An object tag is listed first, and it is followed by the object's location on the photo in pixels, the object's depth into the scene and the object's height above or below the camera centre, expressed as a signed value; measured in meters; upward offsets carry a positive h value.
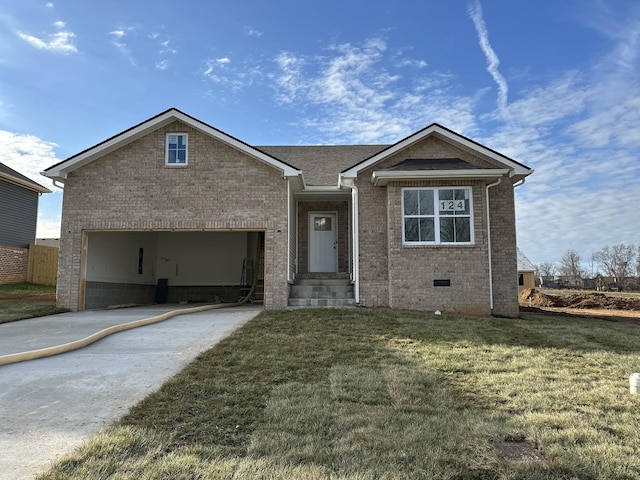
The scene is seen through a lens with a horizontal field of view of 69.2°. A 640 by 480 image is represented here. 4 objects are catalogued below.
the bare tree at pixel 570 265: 56.54 +2.27
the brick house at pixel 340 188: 12.57 +2.15
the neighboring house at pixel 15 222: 22.08 +2.98
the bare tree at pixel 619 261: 48.82 +2.51
